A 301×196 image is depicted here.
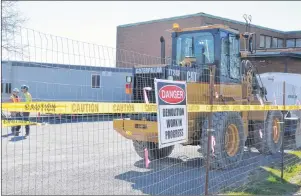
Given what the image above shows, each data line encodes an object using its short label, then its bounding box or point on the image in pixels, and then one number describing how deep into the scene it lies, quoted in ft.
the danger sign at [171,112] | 15.34
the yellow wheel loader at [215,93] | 23.48
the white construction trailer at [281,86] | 39.29
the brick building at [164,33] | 91.41
